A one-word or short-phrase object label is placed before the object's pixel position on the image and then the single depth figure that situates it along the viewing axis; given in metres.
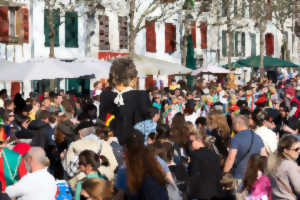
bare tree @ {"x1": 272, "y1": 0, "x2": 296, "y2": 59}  49.99
